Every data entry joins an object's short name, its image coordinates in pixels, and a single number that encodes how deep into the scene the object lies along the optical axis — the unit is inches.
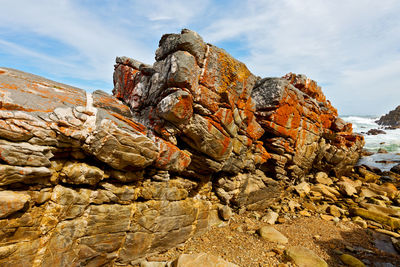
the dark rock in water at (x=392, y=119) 3631.9
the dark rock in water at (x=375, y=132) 2741.1
